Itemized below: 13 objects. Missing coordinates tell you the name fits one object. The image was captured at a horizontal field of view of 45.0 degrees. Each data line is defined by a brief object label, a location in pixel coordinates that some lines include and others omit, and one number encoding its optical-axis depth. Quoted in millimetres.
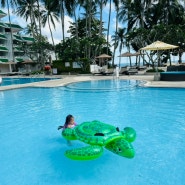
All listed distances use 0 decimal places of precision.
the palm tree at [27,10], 38059
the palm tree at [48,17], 40769
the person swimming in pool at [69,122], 5578
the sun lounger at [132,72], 24328
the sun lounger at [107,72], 24933
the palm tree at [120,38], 42681
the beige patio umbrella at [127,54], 32500
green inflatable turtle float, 4047
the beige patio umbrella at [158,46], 16484
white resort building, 42819
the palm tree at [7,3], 38406
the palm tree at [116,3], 34072
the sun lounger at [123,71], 24647
